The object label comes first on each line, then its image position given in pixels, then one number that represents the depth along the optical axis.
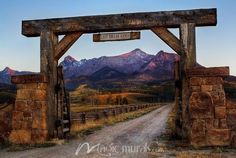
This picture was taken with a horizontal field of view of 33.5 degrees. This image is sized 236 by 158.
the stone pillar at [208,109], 10.91
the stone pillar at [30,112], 12.04
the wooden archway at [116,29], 11.87
